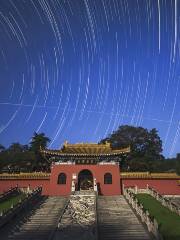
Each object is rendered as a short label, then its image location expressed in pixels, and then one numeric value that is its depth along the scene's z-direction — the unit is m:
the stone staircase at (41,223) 10.17
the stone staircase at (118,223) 10.21
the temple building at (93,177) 20.34
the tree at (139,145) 32.21
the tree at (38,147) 33.98
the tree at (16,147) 46.38
